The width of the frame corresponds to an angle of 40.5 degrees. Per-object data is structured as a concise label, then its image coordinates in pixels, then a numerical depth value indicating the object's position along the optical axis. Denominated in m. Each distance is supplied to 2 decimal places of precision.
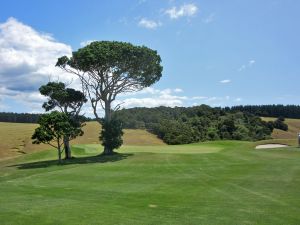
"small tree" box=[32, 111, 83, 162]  37.91
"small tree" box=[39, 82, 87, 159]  42.01
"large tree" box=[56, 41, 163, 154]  40.62
